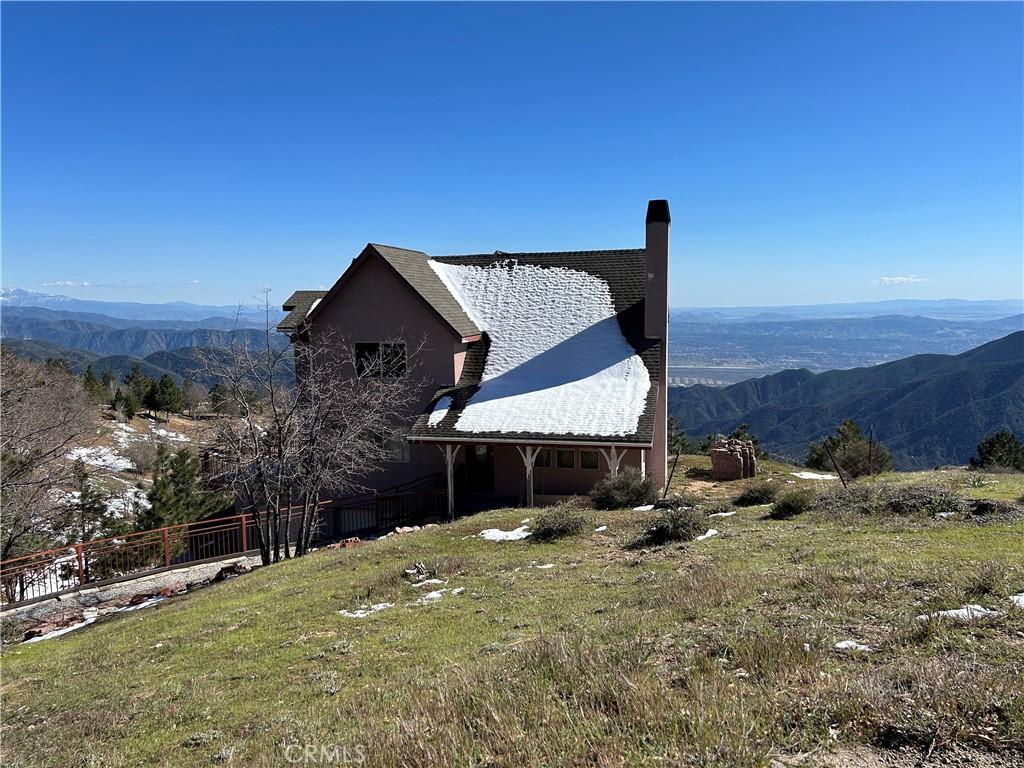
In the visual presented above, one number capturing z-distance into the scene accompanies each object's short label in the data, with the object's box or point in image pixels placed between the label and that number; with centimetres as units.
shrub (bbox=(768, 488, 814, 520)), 1349
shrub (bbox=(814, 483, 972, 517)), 1175
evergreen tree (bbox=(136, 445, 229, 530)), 1928
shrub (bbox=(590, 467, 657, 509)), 1623
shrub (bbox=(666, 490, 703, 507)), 1439
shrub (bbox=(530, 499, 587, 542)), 1321
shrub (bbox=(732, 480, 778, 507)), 1612
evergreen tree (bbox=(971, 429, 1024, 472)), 2800
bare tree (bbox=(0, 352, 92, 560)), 1922
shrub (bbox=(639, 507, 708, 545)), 1198
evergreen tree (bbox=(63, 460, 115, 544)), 1998
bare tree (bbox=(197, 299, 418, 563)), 1441
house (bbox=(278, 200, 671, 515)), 1808
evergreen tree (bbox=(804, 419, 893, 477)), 2584
